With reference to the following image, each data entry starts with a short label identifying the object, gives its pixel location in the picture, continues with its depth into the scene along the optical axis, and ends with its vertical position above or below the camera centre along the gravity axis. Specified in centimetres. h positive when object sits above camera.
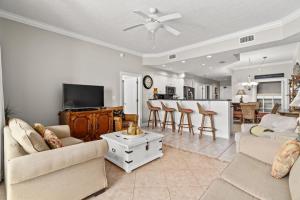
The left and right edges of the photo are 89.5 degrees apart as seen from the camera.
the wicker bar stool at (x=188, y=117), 461 -65
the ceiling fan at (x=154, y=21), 253 +131
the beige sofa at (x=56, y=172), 132 -76
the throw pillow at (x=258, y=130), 209 -49
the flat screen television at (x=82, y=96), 355 +0
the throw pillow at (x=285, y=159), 128 -55
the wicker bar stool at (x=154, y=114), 544 -71
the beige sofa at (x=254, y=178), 115 -75
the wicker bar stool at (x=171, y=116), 503 -69
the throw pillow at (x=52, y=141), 171 -52
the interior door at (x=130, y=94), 582 +6
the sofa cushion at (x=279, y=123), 217 -41
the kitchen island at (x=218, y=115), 427 -56
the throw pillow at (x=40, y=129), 200 -45
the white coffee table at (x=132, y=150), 242 -93
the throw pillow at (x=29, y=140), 147 -44
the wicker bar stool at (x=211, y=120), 415 -67
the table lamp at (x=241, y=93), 781 +15
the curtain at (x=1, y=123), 212 -39
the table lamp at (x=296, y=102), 174 -7
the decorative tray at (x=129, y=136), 268 -71
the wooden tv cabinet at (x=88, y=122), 337 -63
